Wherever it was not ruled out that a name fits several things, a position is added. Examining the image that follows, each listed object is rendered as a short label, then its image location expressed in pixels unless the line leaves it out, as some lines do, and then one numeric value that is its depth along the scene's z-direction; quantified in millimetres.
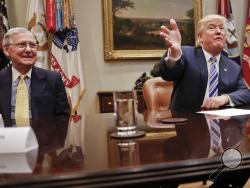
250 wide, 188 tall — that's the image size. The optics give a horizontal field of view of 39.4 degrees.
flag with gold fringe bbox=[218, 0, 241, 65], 4648
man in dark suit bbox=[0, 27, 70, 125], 2221
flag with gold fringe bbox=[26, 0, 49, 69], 3834
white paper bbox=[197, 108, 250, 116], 1657
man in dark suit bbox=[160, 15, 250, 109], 2246
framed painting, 4434
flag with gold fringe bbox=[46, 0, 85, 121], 3820
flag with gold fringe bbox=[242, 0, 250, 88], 4797
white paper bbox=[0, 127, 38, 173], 822
